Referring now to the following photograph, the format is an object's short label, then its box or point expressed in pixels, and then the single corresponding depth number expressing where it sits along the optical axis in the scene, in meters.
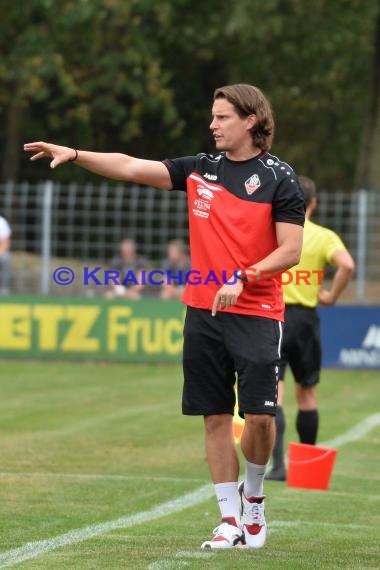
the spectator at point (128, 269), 19.83
